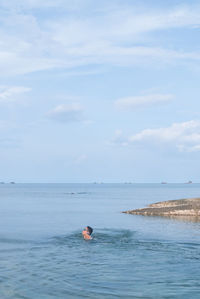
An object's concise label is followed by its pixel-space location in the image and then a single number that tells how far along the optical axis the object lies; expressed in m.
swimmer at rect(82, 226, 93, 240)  44.76
